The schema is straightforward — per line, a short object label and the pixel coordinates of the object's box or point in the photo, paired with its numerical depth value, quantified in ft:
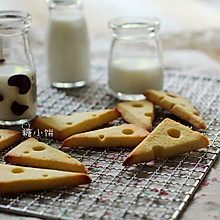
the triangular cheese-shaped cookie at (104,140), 2.44
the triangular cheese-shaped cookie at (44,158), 2.29
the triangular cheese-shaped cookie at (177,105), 2.59
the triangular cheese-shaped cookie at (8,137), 2.44
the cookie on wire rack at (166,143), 2.34
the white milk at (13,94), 2.55
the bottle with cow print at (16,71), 2.56
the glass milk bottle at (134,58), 2.81
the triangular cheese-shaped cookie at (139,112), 2.57
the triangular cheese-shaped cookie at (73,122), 2.52
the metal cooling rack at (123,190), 2.13
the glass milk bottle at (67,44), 2.90
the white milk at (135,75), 2.81
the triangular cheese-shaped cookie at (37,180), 2.20
